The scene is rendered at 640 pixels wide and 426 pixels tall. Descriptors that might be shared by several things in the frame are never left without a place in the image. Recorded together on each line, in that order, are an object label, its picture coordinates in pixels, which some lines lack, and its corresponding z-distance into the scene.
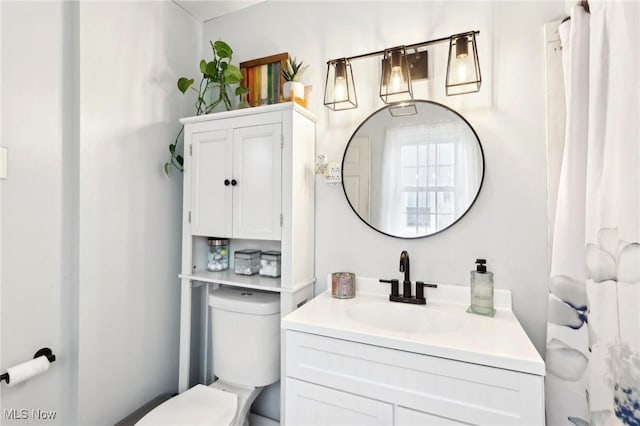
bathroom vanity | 0.90
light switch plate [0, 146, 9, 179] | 1.17
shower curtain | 0.77
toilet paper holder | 1.29
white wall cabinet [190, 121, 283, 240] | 1.52
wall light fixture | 1.31
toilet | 1.46
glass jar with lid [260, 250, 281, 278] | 1.66
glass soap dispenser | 1.27
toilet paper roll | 1.16
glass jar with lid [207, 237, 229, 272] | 1.80
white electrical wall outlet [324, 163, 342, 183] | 1.61
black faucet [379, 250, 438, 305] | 1.39
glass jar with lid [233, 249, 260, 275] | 1.70
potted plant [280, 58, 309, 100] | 1.58
